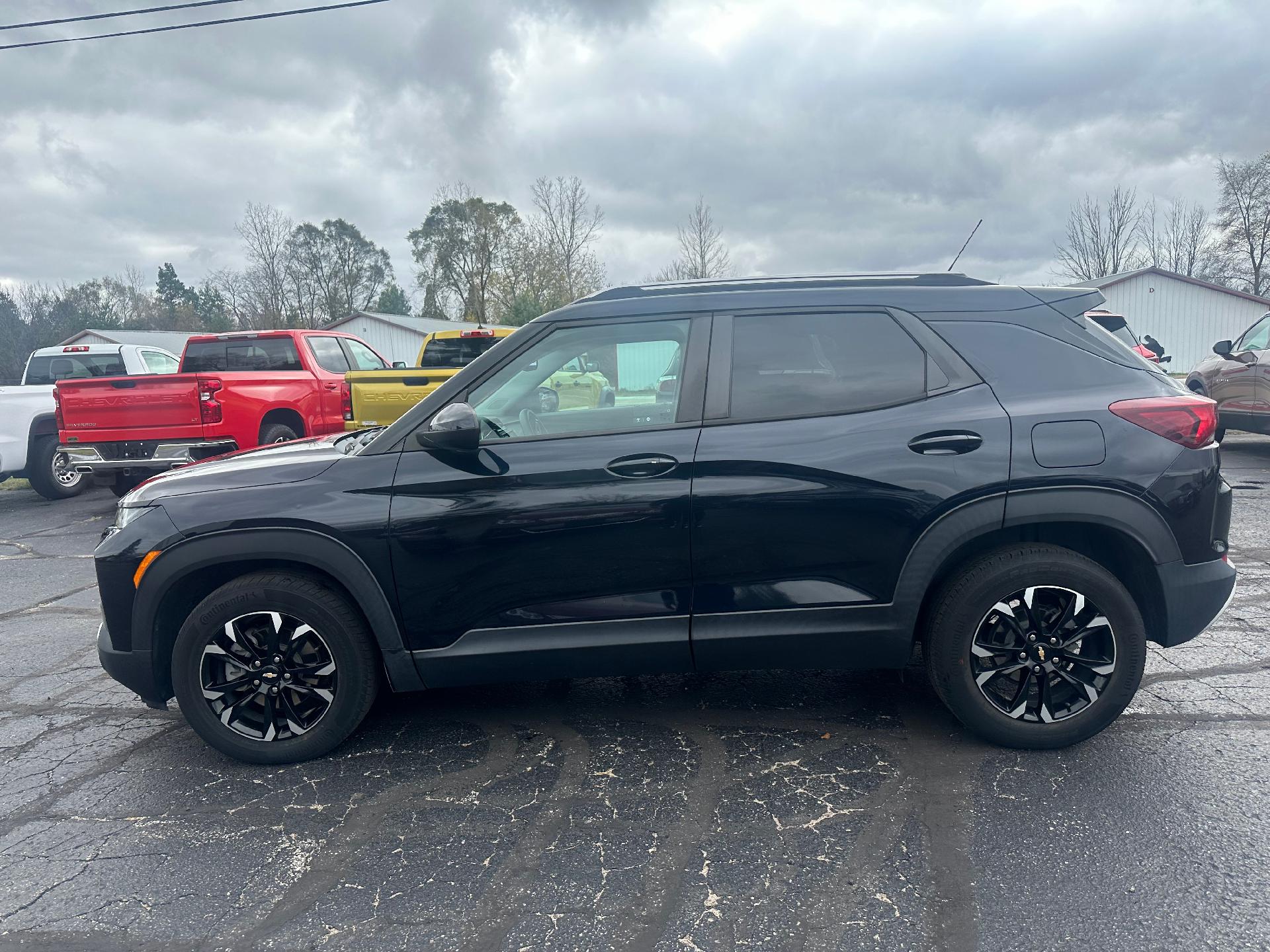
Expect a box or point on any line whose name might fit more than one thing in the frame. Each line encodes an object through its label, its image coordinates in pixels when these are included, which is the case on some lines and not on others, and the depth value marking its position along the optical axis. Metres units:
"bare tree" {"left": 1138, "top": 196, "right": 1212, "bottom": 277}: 60.62
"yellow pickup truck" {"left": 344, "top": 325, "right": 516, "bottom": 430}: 8.32
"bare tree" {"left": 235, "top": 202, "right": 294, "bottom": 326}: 52.69
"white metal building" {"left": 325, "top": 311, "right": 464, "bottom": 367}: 51.16
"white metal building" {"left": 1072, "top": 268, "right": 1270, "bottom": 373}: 41.88
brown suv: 10.20
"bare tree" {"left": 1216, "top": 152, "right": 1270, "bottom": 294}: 55.53
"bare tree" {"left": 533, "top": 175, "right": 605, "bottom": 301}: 47.22
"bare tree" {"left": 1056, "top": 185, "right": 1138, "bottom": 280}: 60.75
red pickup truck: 9.27
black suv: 3.21
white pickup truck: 10.67
